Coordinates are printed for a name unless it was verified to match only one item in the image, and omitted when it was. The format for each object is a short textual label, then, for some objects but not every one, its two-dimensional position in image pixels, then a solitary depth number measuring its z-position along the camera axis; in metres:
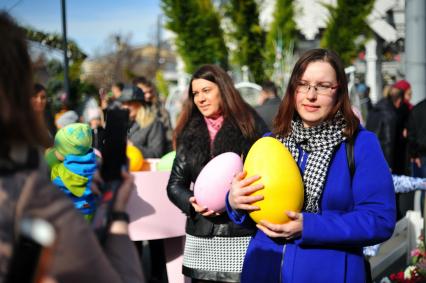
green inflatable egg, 5.06
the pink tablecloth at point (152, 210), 4.61
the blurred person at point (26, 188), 1.27
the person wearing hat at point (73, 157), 3.32
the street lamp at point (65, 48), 8.69
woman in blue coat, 2.49
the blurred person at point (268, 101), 7.71
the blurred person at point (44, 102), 5.96
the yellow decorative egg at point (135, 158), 5.18
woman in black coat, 3.74
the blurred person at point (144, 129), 6.20
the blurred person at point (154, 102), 6.85
